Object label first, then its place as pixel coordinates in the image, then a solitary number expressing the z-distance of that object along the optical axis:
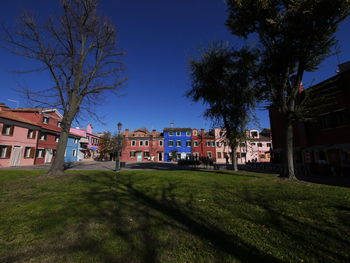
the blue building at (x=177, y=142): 45.81
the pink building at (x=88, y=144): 40.22
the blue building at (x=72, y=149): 32.75
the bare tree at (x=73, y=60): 11.20
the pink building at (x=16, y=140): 20.25
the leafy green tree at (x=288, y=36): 8.56
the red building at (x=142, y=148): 46.38
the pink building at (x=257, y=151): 42.00
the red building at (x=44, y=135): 26.09
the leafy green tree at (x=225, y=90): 15.78
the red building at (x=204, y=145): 44.88
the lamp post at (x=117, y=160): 14.97
